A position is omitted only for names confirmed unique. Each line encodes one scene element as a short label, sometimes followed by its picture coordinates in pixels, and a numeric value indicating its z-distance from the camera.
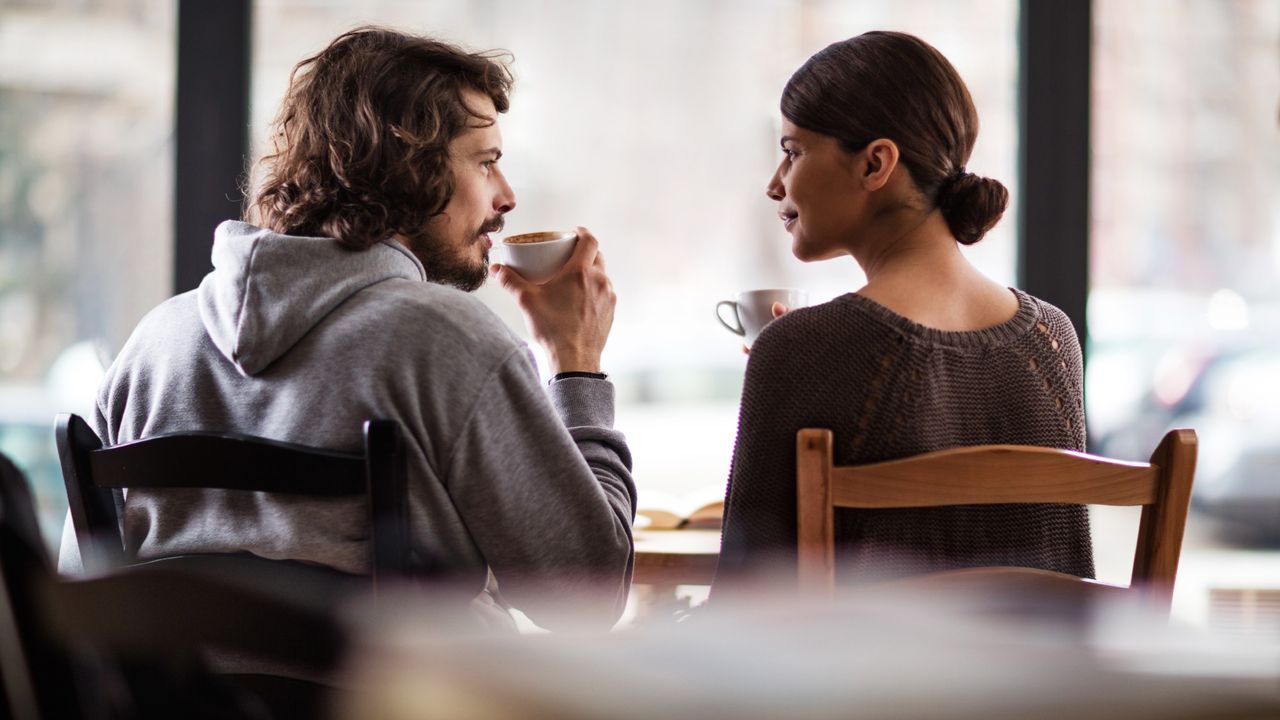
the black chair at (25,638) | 1.33
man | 2.86
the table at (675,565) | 3.17
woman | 2.95
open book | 3.33
